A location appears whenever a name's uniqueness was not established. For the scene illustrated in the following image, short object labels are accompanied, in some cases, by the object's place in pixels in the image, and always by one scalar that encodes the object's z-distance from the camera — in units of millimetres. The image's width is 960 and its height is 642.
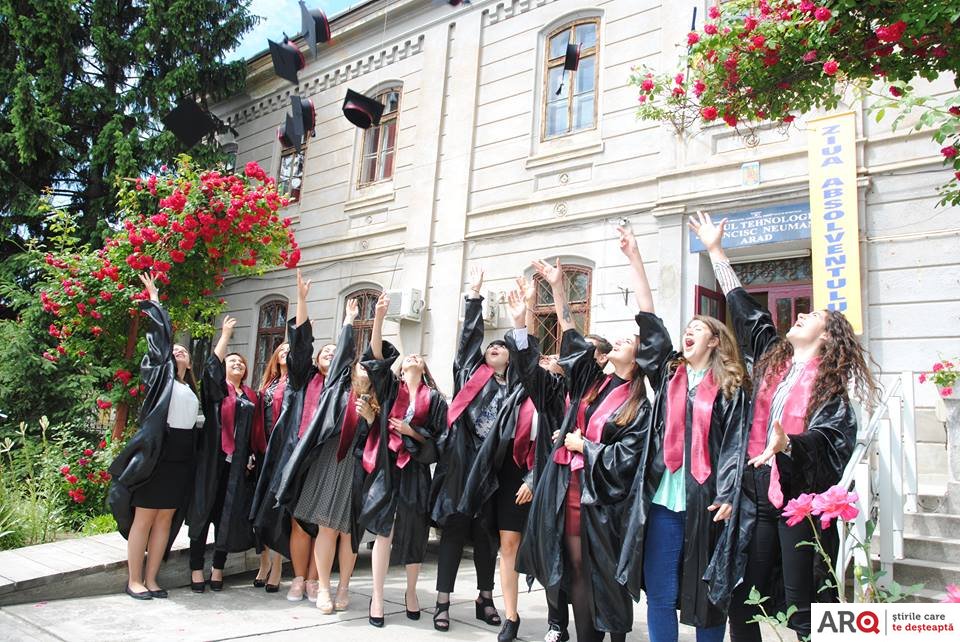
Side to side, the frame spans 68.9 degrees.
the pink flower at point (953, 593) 2111
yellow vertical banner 7262
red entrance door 8344
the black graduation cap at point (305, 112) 12609
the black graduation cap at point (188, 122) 10062
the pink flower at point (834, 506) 2354
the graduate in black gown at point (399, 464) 4809
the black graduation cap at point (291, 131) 12523
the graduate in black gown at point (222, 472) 5398
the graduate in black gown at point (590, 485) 3670
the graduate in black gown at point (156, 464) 5023
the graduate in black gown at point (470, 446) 4766
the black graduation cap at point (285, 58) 12477
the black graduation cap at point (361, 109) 11648
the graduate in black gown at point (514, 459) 4383
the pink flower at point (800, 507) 2471
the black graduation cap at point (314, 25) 11875
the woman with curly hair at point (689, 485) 3273
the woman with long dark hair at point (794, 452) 3070
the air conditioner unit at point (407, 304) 11281
